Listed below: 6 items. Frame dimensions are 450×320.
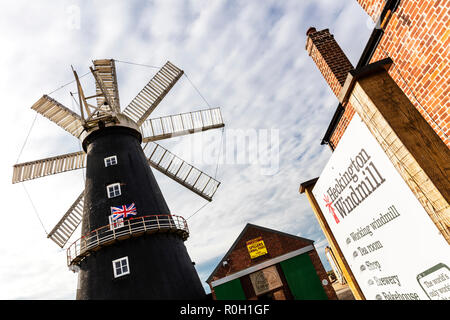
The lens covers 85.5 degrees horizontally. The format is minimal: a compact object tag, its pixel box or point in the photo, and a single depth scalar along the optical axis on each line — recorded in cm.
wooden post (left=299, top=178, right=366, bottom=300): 512
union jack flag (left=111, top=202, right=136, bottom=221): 1010
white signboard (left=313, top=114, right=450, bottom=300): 272
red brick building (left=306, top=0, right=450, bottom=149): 323
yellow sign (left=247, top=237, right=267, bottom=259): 1617
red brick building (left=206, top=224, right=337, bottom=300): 1505
